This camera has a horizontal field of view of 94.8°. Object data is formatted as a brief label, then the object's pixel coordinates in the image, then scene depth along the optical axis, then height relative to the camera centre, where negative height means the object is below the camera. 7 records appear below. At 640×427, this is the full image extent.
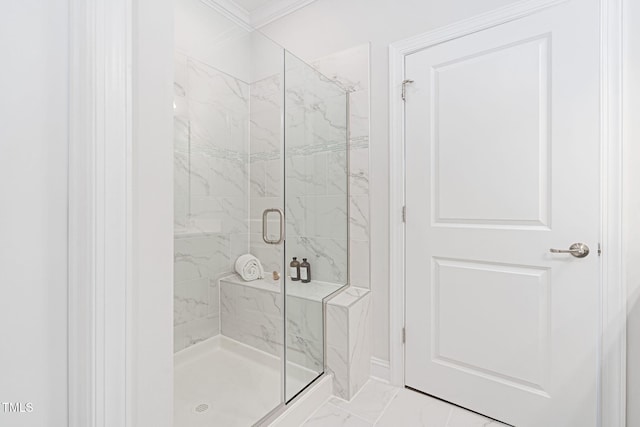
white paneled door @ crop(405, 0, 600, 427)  1.27 -0.02
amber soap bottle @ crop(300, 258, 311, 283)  1.88 -0.37
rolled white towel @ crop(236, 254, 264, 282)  2.02 -0.38
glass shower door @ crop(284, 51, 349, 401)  1.69 +0.06
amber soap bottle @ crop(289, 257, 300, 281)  1.80 -0.34
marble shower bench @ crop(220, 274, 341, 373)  1.66 -0.63
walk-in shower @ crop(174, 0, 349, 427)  1.70 +0.06
